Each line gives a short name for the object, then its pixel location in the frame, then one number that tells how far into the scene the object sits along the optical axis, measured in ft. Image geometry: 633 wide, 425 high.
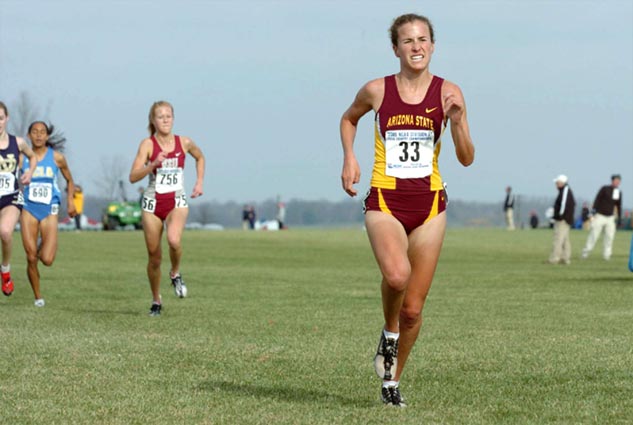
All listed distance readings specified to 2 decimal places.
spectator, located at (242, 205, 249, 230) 304.13
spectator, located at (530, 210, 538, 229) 302.86
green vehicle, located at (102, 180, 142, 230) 256.93
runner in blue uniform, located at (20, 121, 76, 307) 54.75
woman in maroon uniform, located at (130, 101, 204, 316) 49.65
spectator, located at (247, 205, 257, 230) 311.27
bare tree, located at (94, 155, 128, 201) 393.09
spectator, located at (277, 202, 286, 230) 310.45
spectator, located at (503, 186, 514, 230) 214.81
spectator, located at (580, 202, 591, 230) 260.13
